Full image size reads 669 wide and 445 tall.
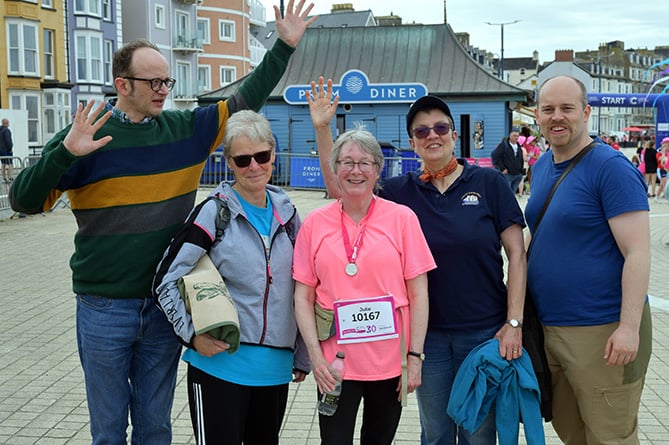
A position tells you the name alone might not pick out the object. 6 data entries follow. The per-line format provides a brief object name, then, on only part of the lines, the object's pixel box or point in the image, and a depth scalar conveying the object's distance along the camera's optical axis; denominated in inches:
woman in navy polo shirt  126.9
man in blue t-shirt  120.6
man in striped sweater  120.8
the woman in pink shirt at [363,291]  119.4
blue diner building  924.6
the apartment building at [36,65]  1310.3
